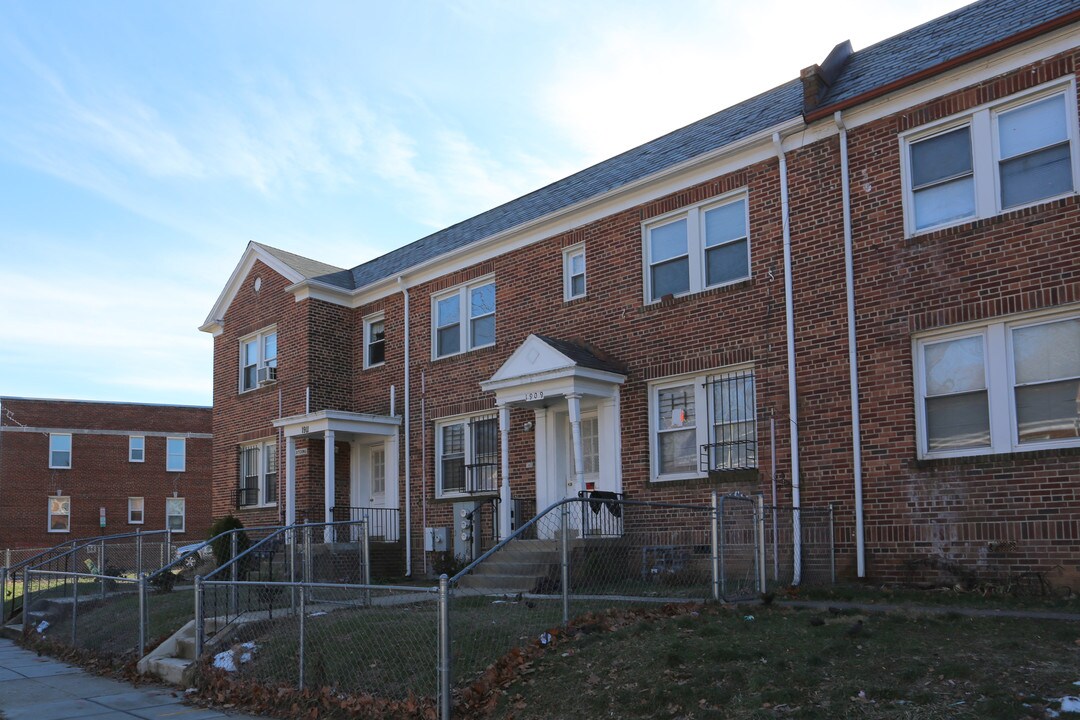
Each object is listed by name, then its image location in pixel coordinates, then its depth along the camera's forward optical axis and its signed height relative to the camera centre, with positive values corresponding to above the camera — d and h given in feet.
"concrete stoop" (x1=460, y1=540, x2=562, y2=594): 43.75 -5.33
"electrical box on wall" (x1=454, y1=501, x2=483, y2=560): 55.42 -4.28
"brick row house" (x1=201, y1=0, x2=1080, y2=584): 36.68 +6.12
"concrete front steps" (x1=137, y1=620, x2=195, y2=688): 33.94 -7.16
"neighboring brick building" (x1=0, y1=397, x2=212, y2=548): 138.21 -0.75
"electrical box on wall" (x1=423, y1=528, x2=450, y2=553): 60.54 -5.09
